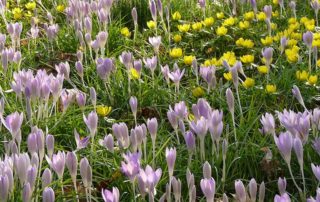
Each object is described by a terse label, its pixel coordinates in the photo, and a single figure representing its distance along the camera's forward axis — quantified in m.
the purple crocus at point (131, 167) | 1.89
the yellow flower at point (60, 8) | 4.48
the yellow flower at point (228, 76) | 3.08
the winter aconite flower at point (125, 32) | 3.92
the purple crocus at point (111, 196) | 1.71
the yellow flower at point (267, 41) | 3.54
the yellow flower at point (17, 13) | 4.38
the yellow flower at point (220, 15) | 4.10
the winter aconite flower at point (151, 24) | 3.99
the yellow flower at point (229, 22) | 3.92
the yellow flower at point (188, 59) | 3.38
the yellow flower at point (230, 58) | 3.27
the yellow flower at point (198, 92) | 2.96
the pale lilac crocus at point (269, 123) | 2.23
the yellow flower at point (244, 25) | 3.84
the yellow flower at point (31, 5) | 4.65
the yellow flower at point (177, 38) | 3.78
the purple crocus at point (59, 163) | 1.93
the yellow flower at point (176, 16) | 4.19
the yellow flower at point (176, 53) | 3.53
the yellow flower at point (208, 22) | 3.93
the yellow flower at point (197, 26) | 3.89
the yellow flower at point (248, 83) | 2.97
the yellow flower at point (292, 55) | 3.25
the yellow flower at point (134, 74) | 3.05
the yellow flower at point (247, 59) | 3.34
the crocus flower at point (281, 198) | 1.62
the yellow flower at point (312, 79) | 2.95
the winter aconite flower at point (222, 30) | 3.78
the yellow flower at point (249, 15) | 3.98
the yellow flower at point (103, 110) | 2.82
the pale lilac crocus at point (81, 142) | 2.26
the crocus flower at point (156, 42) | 3.39
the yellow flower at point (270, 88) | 2.92
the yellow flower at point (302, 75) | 3.00
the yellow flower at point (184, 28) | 3.92
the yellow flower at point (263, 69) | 3.12
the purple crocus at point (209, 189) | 1.77
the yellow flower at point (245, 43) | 3.60
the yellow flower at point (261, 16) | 3.91
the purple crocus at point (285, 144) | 1.93
